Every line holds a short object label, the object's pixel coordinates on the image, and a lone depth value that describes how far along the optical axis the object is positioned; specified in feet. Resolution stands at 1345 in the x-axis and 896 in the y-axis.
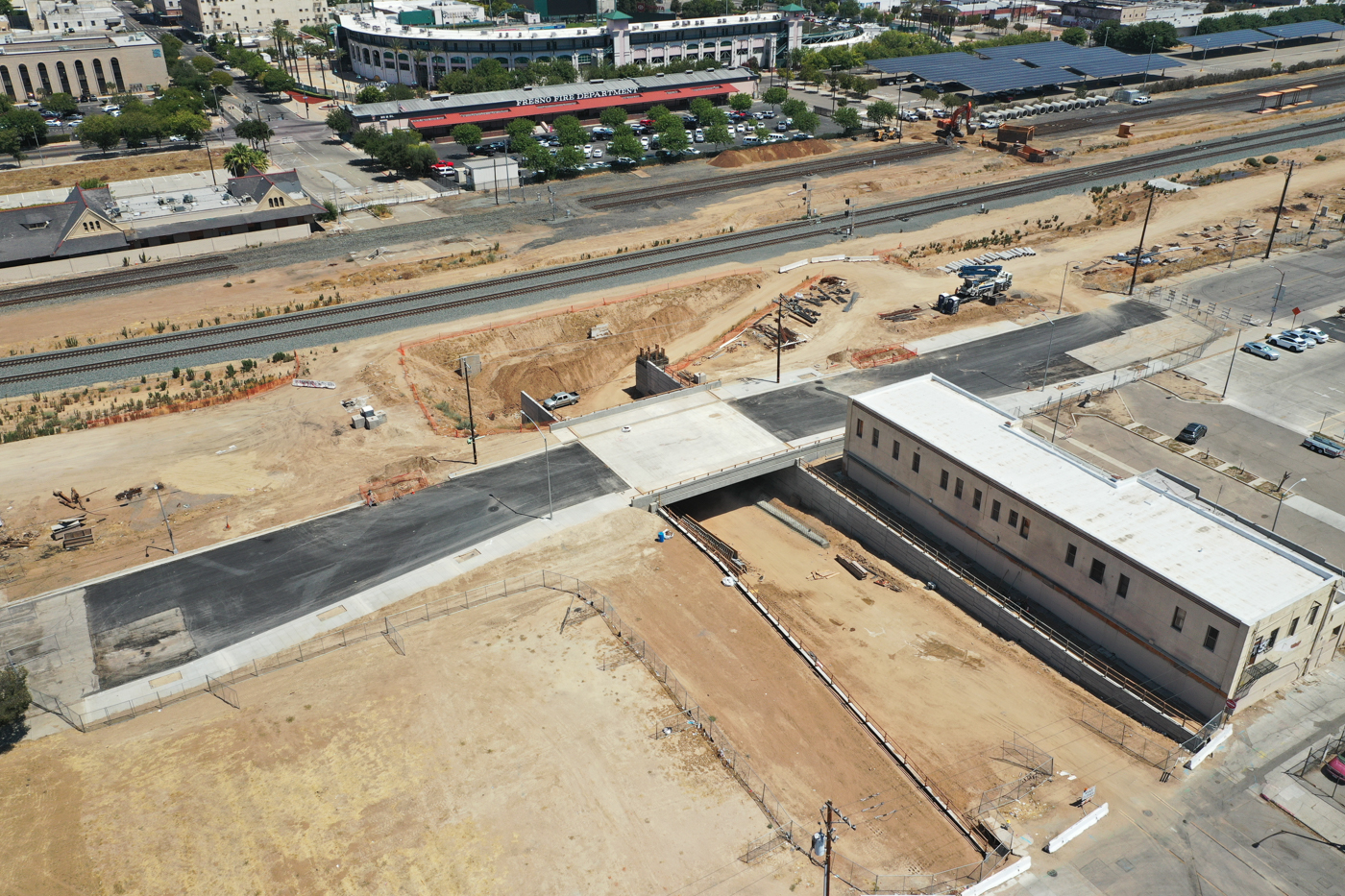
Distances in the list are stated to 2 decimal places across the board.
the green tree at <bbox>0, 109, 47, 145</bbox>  495.82
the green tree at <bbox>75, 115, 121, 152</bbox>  480.23
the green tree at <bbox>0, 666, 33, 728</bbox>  136.67
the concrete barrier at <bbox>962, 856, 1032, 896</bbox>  120.78
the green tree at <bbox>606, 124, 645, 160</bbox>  433.07
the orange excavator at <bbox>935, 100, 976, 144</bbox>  481.46
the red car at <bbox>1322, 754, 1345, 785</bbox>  135.33
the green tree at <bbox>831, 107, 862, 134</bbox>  485.15
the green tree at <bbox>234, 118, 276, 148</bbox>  481.05
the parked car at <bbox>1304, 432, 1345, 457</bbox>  215.92
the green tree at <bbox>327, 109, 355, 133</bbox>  504.02
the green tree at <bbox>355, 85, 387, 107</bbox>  530.27
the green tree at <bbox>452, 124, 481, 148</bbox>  461.37
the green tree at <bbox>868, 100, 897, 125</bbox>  493.36
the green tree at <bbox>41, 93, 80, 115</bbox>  564.71
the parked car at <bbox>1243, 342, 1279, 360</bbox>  257.55
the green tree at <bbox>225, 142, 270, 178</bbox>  410.72
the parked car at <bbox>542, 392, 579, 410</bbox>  254.06
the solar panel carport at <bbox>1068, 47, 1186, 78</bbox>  594.24
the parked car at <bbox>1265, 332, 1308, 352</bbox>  261.85
